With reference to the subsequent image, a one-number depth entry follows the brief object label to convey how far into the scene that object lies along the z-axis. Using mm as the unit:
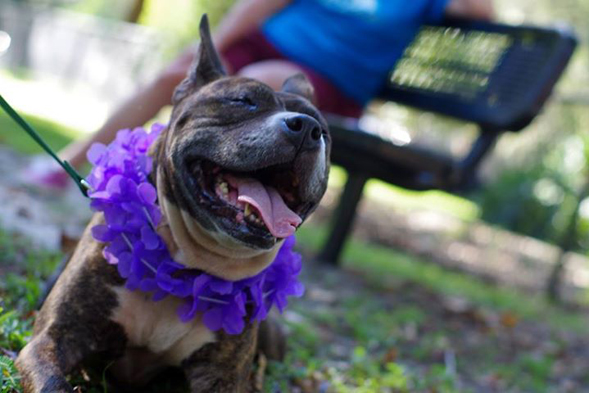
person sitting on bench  4844
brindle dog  2496
